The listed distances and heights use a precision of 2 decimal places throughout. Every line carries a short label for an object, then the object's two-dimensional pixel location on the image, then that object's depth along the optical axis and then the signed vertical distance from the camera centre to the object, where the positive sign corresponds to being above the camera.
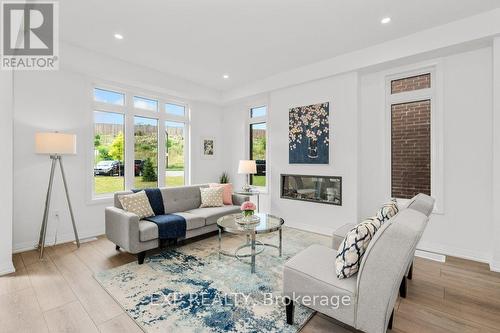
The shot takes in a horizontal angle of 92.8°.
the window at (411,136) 3.59 +0.45
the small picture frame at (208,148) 5.90 +0.45
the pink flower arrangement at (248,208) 3.11 -0.56
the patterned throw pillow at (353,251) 1.66 -0.61
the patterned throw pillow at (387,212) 1.97 -0.41
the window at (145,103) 4.82 +1.30
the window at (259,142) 5.60 +0.56
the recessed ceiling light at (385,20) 2.95 +1.81
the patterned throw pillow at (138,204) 3.34 -0.55
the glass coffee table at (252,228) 2.81 -0.76
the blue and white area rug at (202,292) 1.92 -1.25
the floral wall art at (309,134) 4.26 +0.57
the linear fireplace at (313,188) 4.21 -0.45
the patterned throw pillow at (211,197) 4.30 -0.58
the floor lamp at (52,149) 3.23 +0.23
